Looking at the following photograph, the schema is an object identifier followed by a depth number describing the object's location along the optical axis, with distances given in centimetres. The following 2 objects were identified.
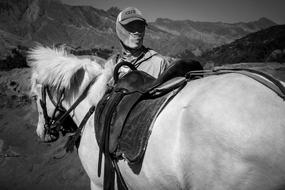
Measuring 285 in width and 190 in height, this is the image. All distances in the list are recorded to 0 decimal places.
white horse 121
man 269
